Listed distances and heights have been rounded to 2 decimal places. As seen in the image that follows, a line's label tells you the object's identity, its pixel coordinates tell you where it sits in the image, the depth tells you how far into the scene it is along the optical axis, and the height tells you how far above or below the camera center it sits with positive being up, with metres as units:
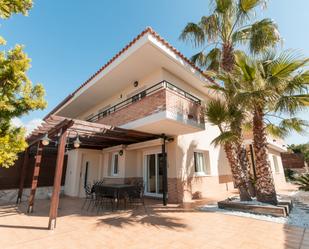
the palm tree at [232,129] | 8.70 +2.21
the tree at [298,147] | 33.50 +4.95
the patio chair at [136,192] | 8.76 -0.82
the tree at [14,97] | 5.32 +2.82
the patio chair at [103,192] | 8.44 -0.82
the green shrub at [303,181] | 10.34 -0.47
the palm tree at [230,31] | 9.78 +8.47
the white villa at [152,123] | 8.98 +2.73
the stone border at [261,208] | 7.11 -1.44
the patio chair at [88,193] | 9.76 -0.93
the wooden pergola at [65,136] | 6.57 +2.05
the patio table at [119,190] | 8.30 -0.68
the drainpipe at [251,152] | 16.31 +1.96
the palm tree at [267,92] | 7.24 +3.33
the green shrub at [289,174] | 24.58 -0.13
